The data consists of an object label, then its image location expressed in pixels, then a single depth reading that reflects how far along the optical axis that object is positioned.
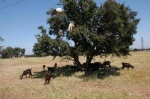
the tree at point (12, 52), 155.12
